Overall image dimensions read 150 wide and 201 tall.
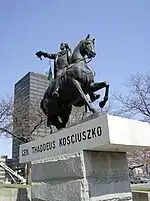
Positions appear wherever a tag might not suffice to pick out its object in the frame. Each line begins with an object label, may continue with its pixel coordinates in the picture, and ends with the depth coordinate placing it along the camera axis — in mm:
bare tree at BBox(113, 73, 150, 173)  22094
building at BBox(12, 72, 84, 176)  21500
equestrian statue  4648
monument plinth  3443
